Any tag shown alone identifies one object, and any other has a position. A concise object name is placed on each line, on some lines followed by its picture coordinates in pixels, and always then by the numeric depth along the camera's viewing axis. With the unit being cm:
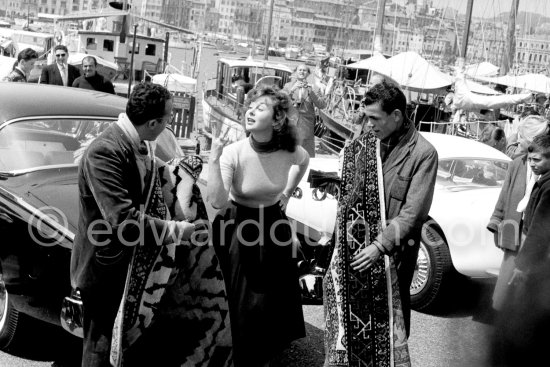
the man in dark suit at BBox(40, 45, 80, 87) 1204
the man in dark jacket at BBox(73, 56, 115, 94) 1146
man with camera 1154
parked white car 708
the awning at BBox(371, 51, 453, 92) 2634
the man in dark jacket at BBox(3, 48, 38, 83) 1251
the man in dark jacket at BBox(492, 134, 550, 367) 371
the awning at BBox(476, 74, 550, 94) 3481
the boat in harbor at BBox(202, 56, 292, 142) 2241
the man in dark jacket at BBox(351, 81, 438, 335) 435
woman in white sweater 470
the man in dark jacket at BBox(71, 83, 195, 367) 389
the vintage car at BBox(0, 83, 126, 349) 490
